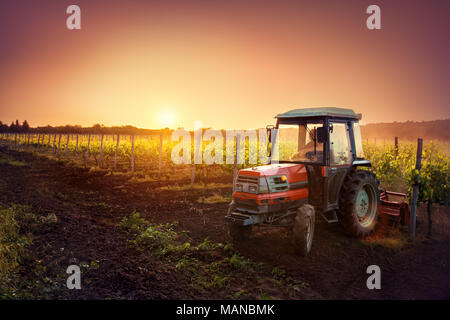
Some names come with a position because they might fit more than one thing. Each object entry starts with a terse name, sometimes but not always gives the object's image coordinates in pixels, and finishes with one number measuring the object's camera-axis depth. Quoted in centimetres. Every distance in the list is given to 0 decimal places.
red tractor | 487
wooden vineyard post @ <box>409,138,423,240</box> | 617
